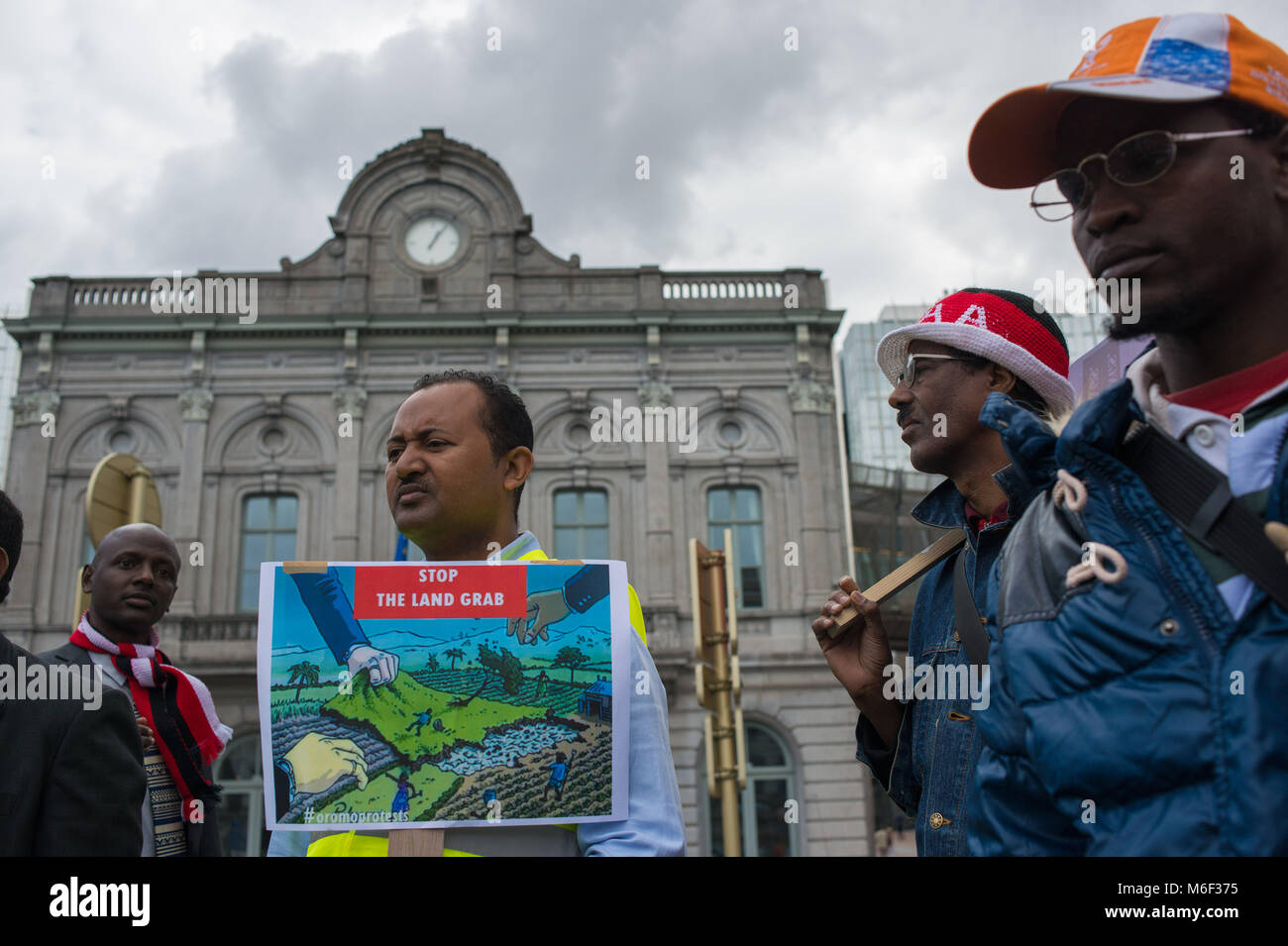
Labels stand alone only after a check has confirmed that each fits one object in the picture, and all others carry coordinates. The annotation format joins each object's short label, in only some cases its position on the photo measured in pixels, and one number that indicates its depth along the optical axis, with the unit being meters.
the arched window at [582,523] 19.75
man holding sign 2.04
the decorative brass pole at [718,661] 10.05
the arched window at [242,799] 17.73
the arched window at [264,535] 19.66
